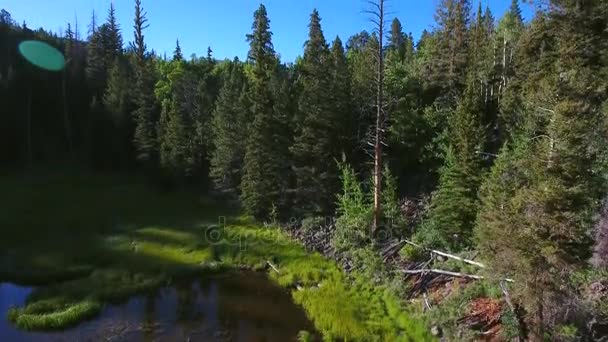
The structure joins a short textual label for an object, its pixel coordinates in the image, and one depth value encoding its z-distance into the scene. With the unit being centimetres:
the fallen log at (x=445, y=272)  1788
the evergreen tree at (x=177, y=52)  9638
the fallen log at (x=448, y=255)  1867
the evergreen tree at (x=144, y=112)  4969
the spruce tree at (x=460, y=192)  2148
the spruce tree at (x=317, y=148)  3158
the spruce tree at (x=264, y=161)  3419
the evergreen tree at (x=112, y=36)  7819
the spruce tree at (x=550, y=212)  1148
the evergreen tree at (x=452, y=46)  3553
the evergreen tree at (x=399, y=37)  7862
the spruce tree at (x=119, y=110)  5566
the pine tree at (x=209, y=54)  9697
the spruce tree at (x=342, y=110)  3253
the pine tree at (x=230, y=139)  3875
